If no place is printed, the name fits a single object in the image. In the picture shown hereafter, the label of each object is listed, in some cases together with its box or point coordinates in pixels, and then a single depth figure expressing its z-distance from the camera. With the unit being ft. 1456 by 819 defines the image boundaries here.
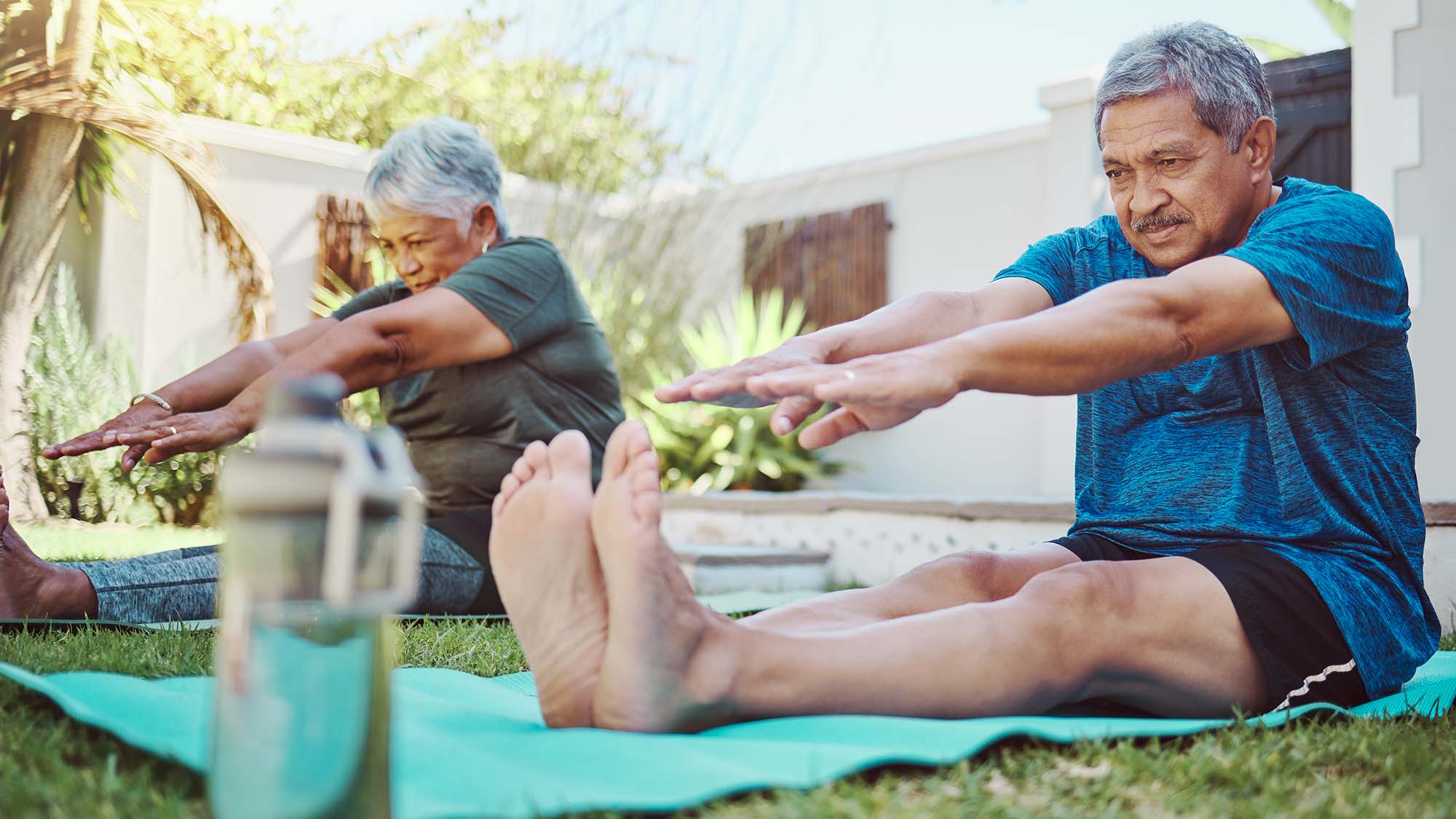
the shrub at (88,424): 10.00
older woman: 8.92
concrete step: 15.93
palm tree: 9.86
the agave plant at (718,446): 24.38
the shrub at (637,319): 24.67
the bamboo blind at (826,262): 27.68
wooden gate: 17.98
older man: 4.82
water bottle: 3.10
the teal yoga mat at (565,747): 4.09
